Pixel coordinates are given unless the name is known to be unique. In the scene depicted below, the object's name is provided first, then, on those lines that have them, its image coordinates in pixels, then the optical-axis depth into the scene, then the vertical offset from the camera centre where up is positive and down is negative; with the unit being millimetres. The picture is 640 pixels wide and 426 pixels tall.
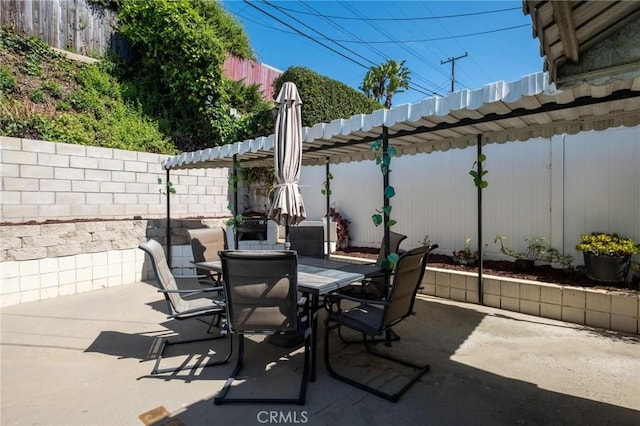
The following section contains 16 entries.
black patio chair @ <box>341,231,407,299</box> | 3950 -1000
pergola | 2859 +971
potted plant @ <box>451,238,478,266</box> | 5664 -856
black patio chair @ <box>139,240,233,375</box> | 3164 -1007
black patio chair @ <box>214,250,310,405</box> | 2643 -697
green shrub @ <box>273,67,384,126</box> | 9805 +3475
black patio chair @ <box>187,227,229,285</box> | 5051 -573
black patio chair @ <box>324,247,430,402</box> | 2711 -974
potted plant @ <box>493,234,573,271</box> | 5145 -768
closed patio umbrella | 3936 +622
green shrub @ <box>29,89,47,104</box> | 7379 +2493
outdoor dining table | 2975 -722
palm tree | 19906 +7744
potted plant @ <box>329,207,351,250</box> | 7781 -553
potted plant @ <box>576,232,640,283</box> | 4137 -624
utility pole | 20125 +8649
